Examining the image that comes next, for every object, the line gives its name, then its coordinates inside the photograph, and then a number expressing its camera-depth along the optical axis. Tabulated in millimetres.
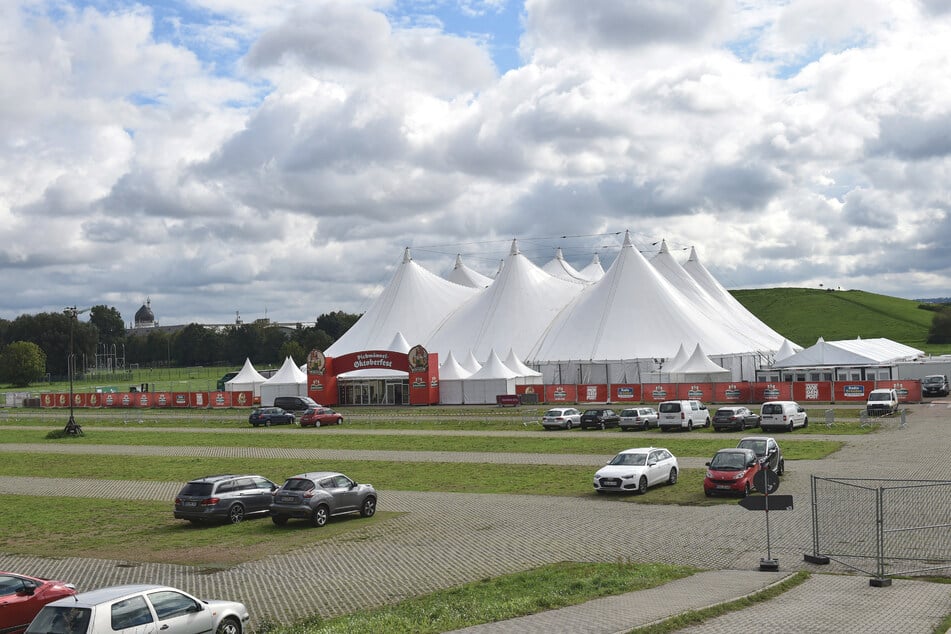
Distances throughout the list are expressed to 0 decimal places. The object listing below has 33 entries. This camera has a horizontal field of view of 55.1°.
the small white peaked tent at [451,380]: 75562
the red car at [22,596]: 13367
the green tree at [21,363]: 130375
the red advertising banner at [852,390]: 60719
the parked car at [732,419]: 45125
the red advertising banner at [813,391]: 61625
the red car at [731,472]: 25359
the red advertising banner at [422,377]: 75625
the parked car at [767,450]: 28131
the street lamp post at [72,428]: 54559
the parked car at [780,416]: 43875
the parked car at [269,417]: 59406
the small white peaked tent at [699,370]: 67500
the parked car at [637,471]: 26516
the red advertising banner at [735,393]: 63156
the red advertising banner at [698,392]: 64188
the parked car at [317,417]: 57750
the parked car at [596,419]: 50094
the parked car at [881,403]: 50688
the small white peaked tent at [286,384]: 80250
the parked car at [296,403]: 68250
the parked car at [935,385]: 65562
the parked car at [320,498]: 23016
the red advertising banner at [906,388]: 60312
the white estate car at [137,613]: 11148
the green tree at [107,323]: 195375
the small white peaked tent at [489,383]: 73000
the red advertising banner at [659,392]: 65688
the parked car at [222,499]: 23688
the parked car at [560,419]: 49938
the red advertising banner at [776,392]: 61875
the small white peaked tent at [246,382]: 84750
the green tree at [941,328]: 148500
